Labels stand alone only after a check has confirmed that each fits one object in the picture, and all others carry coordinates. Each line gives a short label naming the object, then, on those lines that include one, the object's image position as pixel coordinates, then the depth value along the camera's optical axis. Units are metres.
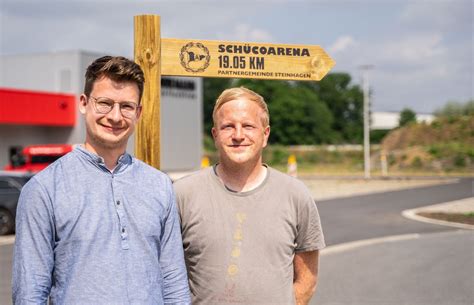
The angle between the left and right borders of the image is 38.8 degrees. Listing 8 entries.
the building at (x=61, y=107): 36.92
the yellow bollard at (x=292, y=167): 21.90
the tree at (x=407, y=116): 113.25
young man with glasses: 2.57
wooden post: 4.23
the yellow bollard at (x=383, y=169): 41.94
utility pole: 39.56
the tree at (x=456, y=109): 82.56
